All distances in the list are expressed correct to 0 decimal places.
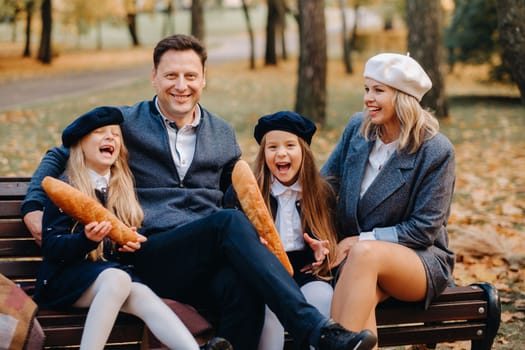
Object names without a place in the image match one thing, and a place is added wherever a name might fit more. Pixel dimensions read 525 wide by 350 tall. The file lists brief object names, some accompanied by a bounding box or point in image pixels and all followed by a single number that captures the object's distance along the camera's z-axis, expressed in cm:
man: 344
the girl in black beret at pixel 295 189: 405
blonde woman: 369
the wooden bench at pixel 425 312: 384
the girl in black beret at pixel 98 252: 340
